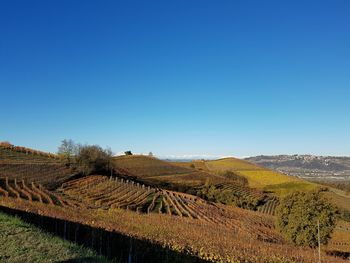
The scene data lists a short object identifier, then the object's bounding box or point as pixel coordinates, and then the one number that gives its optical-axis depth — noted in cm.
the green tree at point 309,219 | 4175
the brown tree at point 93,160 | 8350
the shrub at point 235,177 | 13950
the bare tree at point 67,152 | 8612
